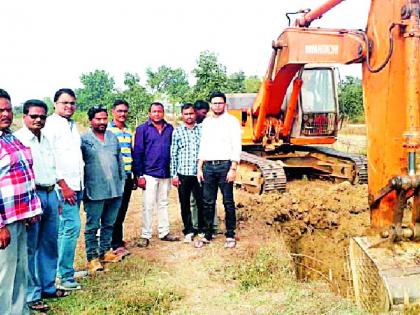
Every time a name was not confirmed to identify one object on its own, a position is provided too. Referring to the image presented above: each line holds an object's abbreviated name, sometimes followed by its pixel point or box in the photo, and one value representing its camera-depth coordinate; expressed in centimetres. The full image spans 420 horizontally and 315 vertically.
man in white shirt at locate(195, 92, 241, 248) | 564
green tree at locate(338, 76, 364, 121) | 2691
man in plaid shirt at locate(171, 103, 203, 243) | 587
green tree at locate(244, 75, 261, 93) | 3647
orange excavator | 372
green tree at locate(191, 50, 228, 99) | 2161
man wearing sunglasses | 397
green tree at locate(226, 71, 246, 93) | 2609
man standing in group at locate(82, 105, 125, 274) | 488
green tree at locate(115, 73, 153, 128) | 2536
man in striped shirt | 548
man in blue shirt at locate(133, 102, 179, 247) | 577
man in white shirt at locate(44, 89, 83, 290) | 440
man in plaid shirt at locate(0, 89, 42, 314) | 328
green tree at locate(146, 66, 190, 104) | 3136
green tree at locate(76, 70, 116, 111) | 4812
